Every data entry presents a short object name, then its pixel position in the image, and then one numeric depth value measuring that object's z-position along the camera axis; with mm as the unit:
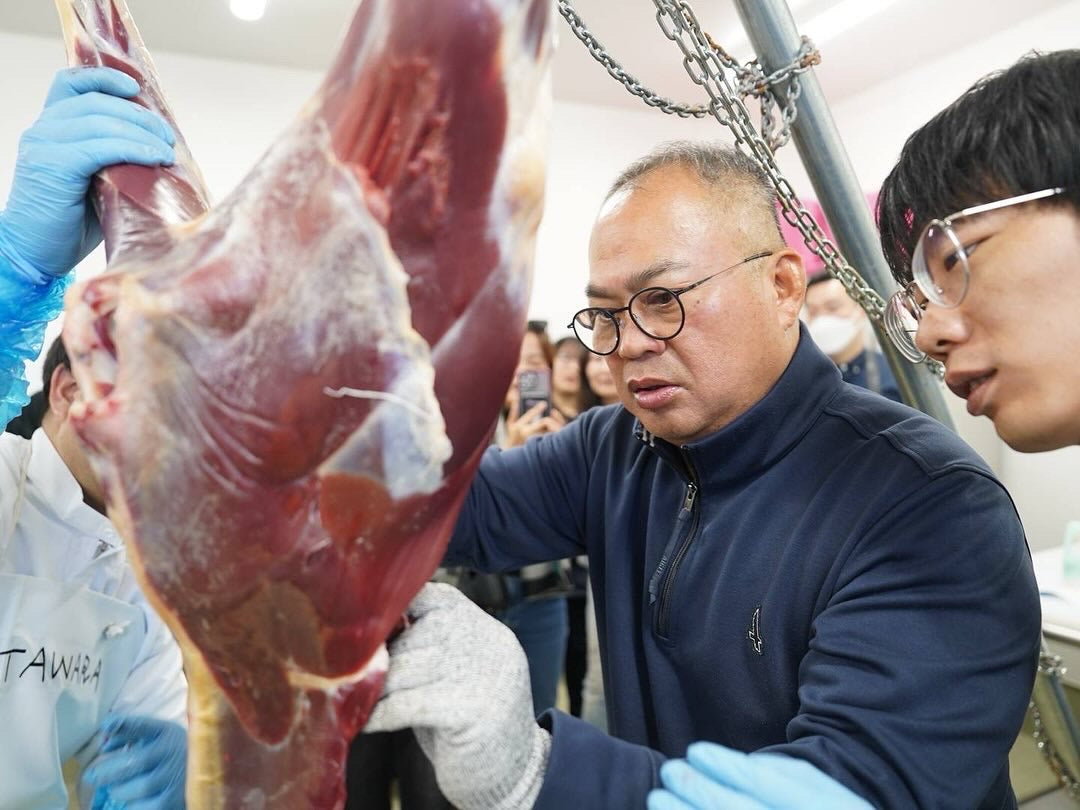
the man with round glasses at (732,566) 622
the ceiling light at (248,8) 2236
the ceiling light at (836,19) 3357
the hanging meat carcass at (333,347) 475
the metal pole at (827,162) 835
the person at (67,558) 679
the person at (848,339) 2643
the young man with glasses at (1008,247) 595
